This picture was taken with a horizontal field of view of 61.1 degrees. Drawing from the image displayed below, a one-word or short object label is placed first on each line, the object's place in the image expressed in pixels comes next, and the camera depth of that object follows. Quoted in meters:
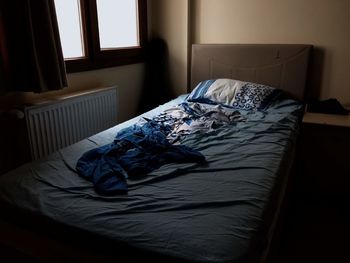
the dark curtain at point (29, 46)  1.81
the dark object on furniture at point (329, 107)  2.39
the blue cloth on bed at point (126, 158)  1.32
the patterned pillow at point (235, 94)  2.54
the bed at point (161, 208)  0.97
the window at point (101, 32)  2.44
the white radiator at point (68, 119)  2.01
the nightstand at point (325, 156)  2.13
